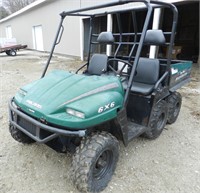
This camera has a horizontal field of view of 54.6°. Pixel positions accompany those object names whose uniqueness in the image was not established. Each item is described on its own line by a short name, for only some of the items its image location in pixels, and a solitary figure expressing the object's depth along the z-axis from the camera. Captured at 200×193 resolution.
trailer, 12.51
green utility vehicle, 1.59
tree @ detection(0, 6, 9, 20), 35.75
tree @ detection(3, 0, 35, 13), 30.64
